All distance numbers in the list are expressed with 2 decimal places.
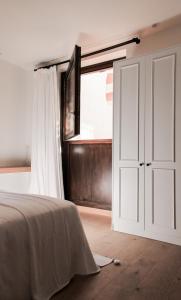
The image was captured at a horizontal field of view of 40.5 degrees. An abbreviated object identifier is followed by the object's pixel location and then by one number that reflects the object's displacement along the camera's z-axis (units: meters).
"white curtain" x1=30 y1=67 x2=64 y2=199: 4.01
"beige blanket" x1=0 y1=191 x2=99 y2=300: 1.47
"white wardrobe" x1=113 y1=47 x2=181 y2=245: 2.73
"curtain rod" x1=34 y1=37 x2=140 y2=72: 3.27
